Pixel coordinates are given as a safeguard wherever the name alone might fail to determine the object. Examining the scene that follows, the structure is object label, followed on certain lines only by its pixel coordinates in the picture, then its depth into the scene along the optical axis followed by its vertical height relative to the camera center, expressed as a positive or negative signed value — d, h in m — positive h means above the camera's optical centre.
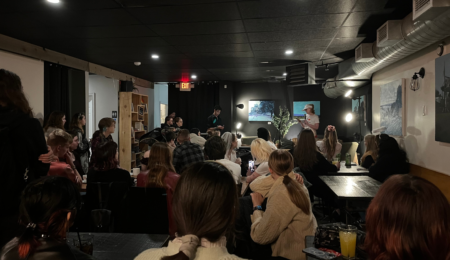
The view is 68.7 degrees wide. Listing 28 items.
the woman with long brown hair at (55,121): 4.91 +0.07
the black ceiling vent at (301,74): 7.07 +1.14
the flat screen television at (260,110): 11.12 +0.54
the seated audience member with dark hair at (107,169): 3.02 -0.41
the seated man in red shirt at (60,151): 3.12 -0.25
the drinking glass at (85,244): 1.55 -0.56
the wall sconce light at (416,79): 4.47 +0.67
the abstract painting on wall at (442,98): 3.74 +0.33
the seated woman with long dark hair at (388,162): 4.44 -0.49
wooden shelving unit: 8.35 -0.16
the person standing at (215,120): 10.12 +0.19
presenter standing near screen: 8.70 +0.19
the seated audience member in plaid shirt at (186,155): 4.09 -0.36
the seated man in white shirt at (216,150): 3.96 -0.29
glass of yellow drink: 1.63 -0.58
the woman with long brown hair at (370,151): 5.18 -0.40
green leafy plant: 10.64 +0.13
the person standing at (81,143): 4.96 -0.27
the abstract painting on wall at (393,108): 5.18 +0.31
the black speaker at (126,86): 8.62 +1.05
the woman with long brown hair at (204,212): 1.05 -0.28
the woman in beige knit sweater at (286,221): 2.11 -0.62
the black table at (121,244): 1.69 -0.66
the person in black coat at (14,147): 1.82 -0.12
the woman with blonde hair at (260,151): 4.11 -0.31
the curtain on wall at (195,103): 11.25 +0.81
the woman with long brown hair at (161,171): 2.88 -0.41
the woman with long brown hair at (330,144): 5.77 -0.32
